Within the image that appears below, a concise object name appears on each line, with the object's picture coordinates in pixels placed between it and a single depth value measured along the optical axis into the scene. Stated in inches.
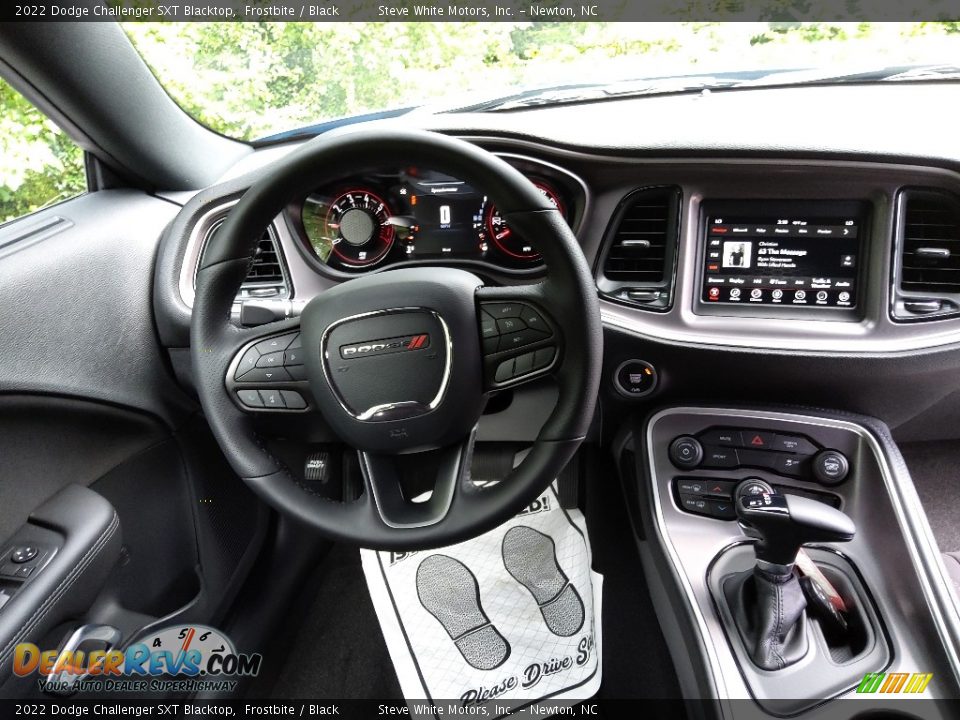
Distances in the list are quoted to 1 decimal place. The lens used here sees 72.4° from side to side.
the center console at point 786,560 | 46.9
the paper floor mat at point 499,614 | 63.2
